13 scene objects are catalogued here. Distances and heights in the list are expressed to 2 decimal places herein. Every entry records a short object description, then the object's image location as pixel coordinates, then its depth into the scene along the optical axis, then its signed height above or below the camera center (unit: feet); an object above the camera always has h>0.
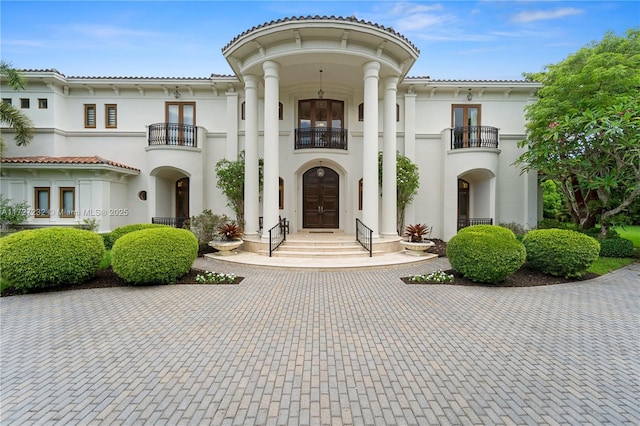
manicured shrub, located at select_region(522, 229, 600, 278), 25.70 -4.19
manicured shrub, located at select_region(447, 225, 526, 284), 23.56 -4.17
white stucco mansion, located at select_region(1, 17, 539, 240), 42.39 +10.52
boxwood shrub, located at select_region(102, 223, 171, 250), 30.48 -2.28
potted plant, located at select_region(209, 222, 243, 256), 34.63 -4.21
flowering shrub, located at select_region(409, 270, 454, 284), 25.26 -6.50
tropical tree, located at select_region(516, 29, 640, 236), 31.78 +10.03
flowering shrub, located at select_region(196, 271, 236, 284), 24.94 -6.41
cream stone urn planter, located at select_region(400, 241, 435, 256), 34.50 -4.88
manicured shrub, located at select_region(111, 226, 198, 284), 22.77 -4.07
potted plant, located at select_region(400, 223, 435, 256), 34.60 -4.47
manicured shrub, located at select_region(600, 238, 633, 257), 35.63 -5.15
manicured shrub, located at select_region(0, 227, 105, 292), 20.86 -3.86
